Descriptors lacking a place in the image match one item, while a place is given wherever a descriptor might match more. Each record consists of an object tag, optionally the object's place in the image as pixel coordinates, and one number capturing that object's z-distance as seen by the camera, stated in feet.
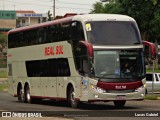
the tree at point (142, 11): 159.43
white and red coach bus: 77.71
